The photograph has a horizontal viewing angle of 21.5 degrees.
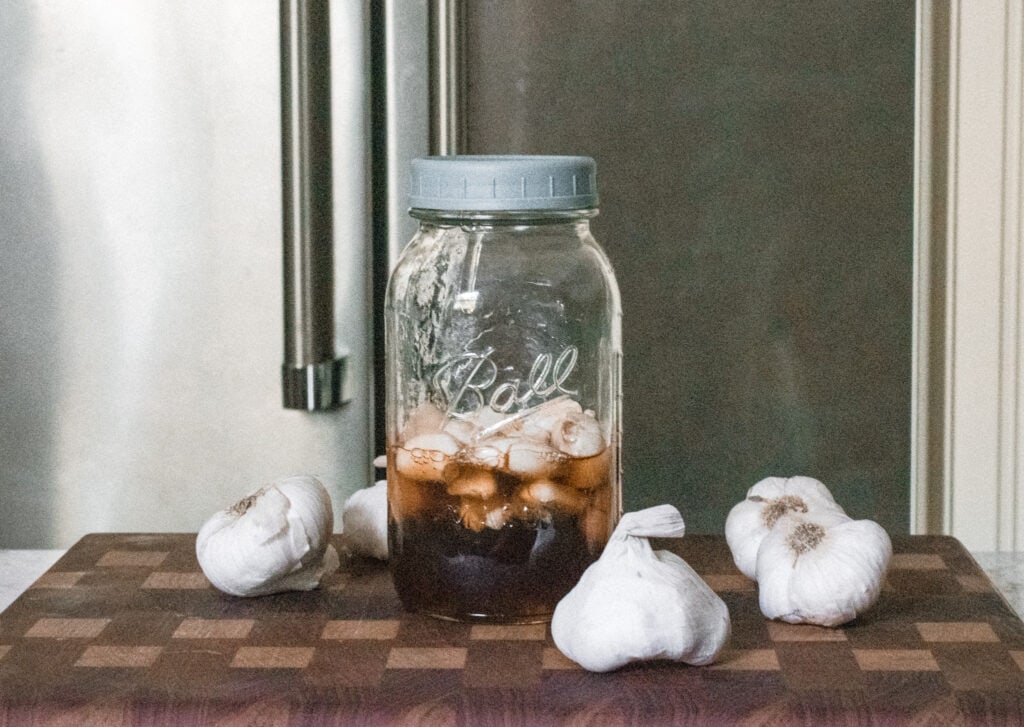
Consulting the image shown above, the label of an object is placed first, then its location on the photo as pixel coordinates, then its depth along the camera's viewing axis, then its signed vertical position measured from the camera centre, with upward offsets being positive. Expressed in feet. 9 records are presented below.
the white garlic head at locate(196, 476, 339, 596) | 4.47 -0.38
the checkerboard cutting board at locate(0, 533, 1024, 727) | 4.03 -0.53
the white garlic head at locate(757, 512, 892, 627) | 4.32 -0.42
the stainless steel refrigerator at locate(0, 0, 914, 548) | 5.92 +0.28
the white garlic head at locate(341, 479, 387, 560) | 4.73 -0.39
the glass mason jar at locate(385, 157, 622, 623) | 4.33 -0.15
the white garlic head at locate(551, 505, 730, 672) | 4.12 -0.44
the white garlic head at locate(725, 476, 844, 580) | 4.60 -0.35
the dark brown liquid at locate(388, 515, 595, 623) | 4.35 -0.41
